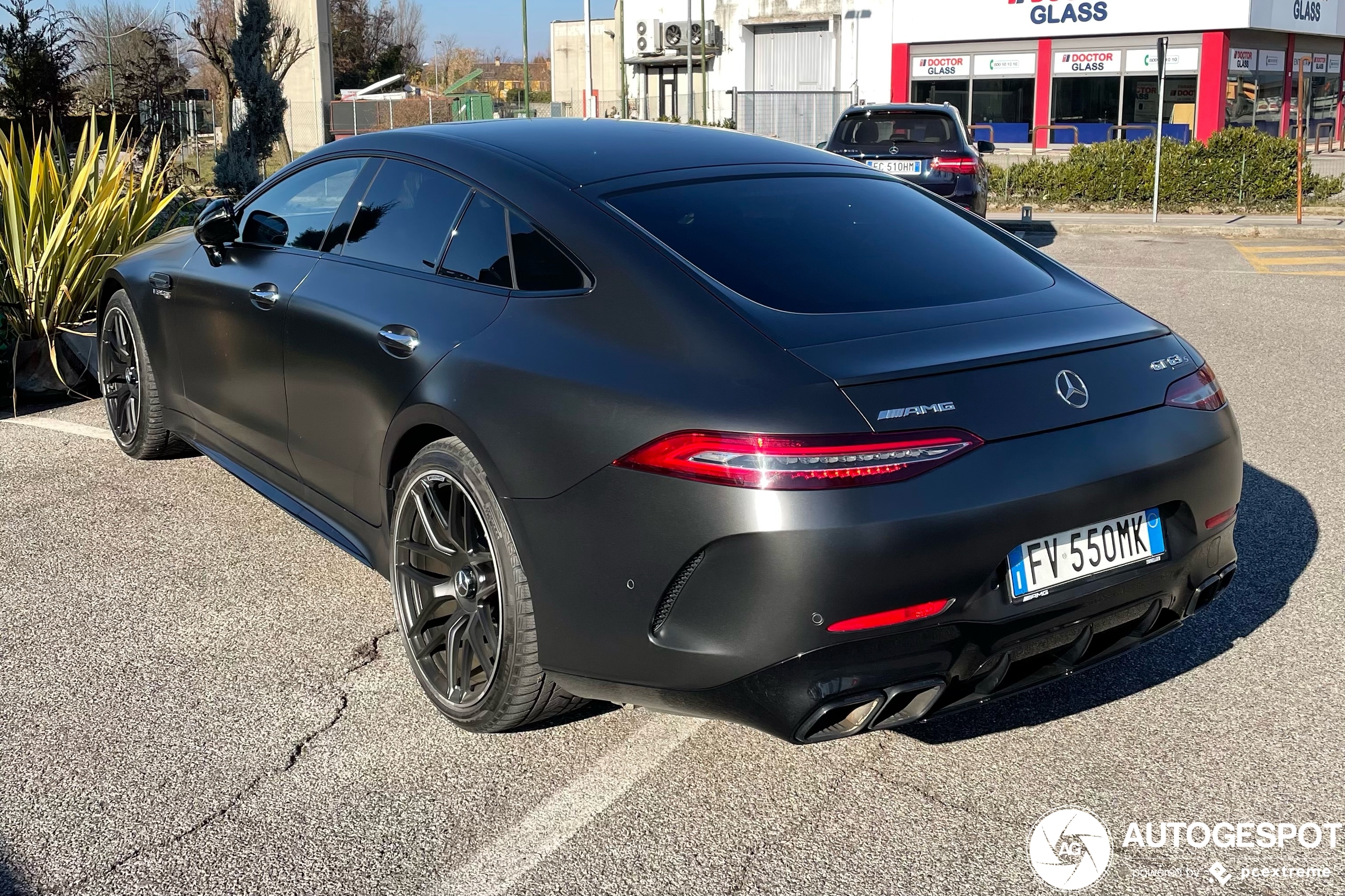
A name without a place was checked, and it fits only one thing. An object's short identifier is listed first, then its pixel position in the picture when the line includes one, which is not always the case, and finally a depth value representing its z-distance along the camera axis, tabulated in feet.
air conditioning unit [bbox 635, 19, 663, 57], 143.64
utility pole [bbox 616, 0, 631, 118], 133.08
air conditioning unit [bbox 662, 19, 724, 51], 129.39
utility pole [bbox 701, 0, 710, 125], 118.83
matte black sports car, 8.75
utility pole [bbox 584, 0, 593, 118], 103.72
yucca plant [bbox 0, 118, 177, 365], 23.93
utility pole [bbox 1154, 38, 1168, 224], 57.06
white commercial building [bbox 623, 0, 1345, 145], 111.34
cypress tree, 58.85
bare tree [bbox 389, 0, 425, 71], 290.56
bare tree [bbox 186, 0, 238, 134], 56.54
